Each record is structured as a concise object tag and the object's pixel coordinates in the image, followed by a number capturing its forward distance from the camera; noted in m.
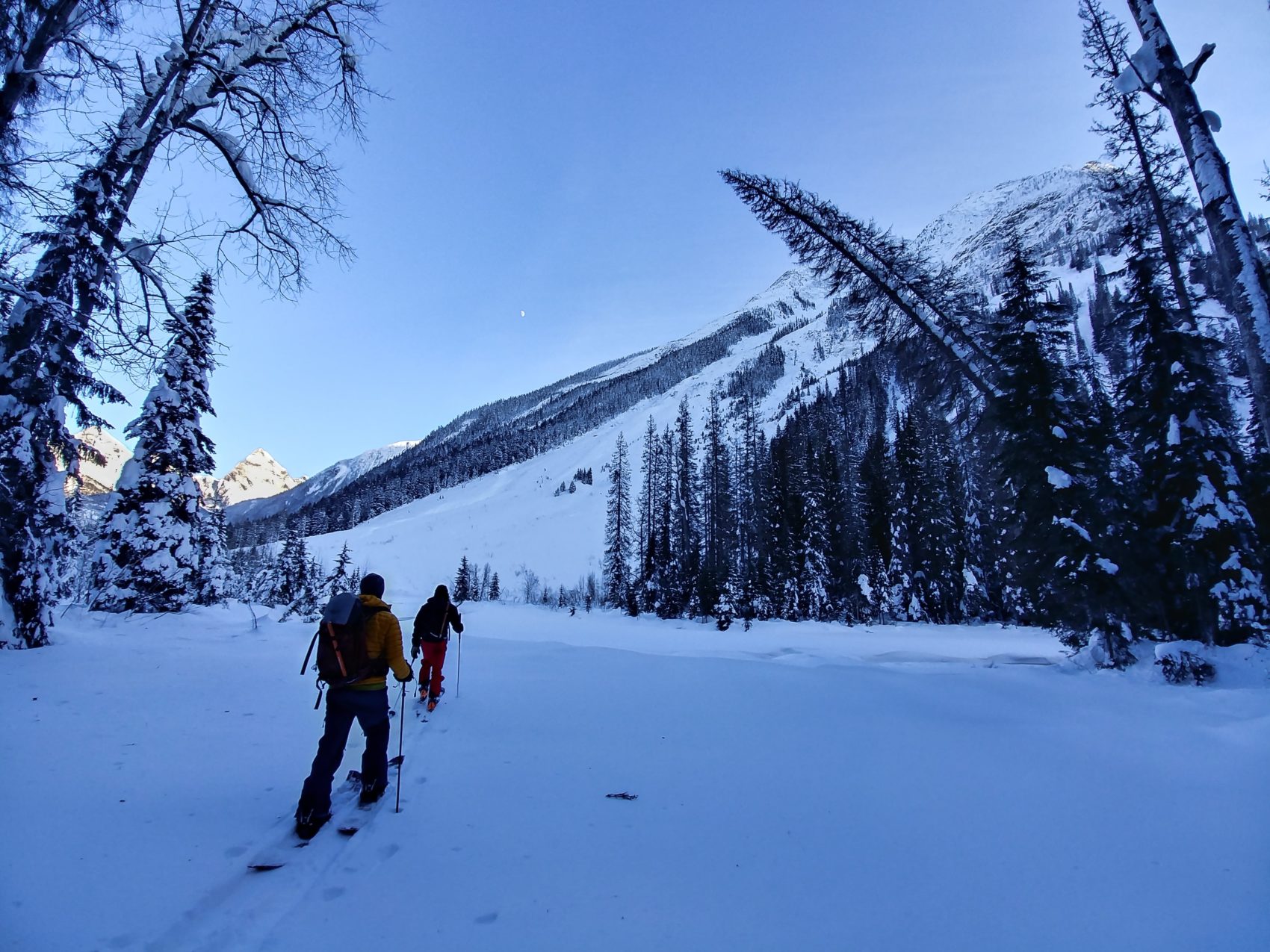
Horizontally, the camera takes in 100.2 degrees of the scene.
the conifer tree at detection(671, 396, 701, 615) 34.97
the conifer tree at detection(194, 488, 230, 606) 16.69
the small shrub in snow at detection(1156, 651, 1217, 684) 7.33
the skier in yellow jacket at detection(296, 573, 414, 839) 3.90
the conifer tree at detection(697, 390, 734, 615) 32.50
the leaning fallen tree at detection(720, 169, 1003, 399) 8.76
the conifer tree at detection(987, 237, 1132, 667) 9.45
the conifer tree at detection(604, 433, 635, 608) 42.69
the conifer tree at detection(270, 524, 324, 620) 40.66
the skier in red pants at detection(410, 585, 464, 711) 7.98
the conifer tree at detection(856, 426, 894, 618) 32.66
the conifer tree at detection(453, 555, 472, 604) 52.69
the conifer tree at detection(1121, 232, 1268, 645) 8.96
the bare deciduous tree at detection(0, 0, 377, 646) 4.46
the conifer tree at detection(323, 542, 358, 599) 35.59
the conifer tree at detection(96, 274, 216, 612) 14.50
